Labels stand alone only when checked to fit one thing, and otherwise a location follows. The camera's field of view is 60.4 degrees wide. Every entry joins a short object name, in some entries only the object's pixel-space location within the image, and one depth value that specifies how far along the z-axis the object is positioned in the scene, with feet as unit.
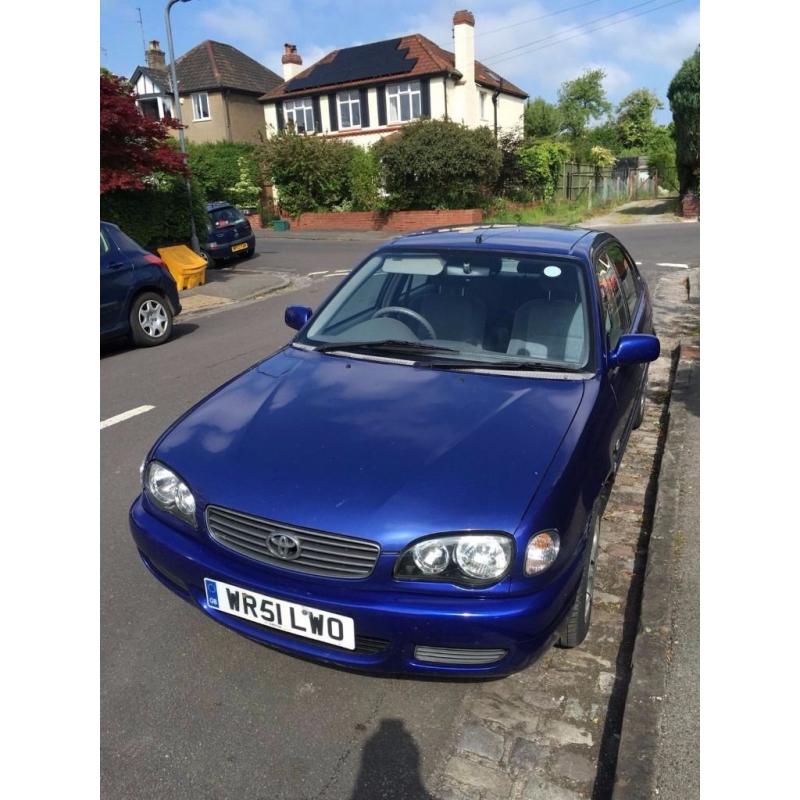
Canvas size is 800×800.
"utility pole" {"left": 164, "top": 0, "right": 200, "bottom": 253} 50.06
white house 106.42
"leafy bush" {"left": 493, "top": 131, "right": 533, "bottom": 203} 92.12
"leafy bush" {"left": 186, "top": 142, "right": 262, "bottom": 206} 102.73
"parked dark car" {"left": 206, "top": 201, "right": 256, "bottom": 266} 56.13
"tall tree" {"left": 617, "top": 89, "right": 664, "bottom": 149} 209.46
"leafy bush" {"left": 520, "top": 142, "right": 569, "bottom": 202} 94.02
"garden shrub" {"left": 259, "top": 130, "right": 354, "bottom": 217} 93.40
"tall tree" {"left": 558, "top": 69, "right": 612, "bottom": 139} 239.30
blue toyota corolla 7.42
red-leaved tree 37.29
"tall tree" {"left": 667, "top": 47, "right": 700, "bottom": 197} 78.38
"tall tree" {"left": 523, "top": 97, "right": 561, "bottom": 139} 191.62
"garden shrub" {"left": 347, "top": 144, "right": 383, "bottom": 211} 92.48
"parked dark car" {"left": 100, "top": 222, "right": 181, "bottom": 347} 26.81
